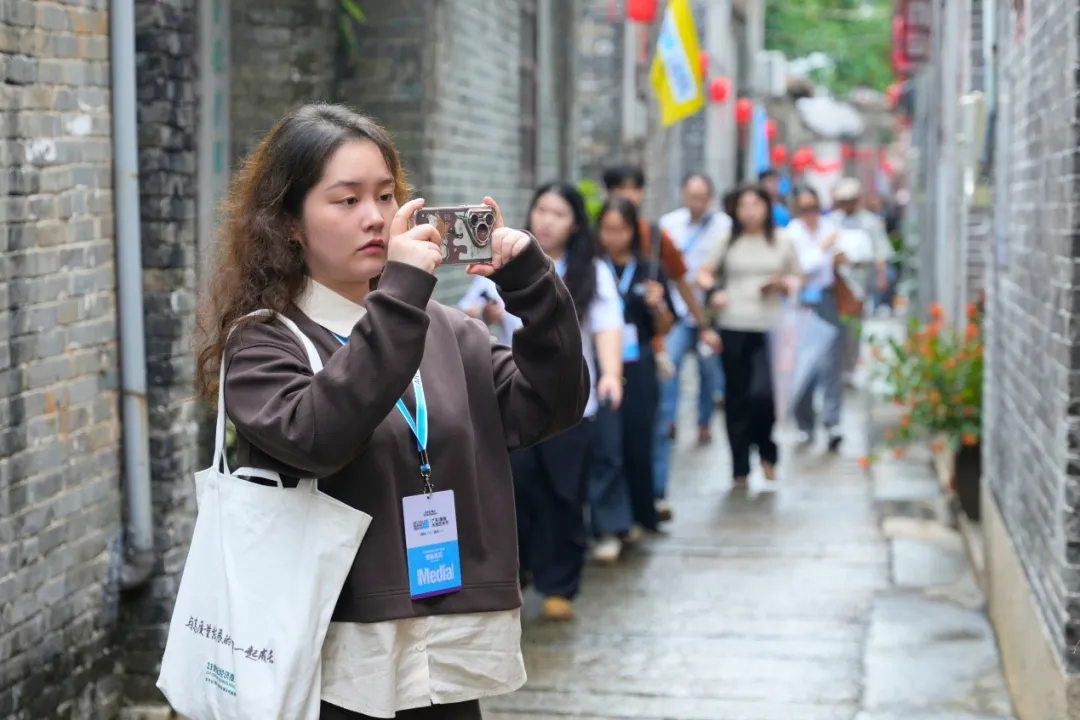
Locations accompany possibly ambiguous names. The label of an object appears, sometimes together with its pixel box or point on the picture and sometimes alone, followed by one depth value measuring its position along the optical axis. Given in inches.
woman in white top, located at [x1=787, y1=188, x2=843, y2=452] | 443.5
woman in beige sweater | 379.6
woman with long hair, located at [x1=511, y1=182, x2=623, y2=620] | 265.0
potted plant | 327.9
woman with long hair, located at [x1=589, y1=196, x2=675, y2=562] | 305.1
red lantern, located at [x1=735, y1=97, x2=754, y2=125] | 968.0
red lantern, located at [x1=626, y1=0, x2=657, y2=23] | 551.5
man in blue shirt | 506.4
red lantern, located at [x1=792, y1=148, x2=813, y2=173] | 1136.2
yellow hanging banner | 420.5
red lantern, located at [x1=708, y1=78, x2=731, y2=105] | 792.3
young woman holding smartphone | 108.4
